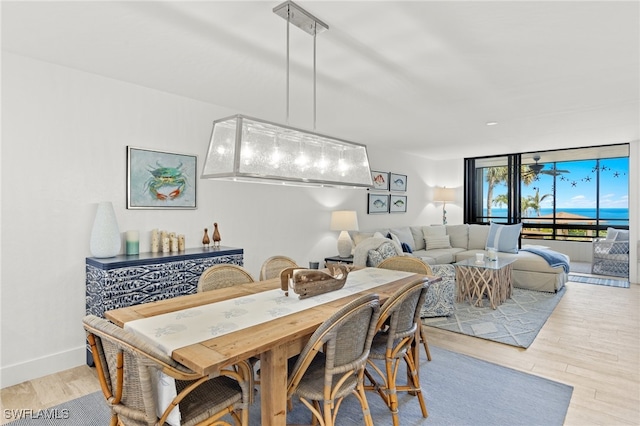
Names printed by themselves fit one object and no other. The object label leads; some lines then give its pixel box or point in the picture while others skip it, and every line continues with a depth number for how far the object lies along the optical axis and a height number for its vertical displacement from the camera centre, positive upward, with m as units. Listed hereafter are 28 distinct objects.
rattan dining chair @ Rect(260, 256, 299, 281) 2.95 -0.46
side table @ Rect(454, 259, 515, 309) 4.62 -0.87
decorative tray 2.23 -0.44
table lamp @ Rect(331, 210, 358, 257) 5.44 -0.19
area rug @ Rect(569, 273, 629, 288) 5.90 -1.10
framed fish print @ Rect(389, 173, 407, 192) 6.94 +0.61
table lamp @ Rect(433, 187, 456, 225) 8.20 +0.46
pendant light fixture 1.99 +0.37
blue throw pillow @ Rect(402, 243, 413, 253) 5.67 -0.54
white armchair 6.41 -0.69
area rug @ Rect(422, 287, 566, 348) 3.69 -1.20
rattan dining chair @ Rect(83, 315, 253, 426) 1.34 -0.70
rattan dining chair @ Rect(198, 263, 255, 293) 2.51 -0.48
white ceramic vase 2.96 -0.20
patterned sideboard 2.82 -0.56
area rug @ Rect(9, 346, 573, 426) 2.27 -1.28
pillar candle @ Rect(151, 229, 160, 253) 3.39 -0.29
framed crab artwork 3.32 +0.30
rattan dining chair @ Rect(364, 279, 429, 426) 2.07 -0.79
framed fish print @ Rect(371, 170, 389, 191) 6.50 +0.61
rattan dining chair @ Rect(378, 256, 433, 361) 3.12 -0.46
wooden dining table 1.39 -0.55
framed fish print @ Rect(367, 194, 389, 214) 6.53 +0.19
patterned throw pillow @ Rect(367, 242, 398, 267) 4.21 -0.47
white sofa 5.41 -0.63
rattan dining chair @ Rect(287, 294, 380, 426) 1.64 -0.71
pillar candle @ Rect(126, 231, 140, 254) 3.20 -0.28
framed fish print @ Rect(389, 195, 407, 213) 7.03 +0.20
